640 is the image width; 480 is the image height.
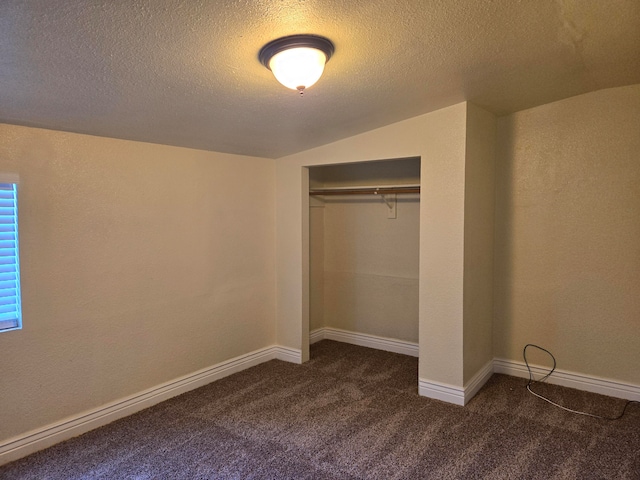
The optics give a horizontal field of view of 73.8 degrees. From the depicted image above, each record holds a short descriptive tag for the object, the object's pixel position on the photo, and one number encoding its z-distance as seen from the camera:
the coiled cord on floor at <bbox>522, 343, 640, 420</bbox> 2.73
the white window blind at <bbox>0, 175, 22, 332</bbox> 2.21
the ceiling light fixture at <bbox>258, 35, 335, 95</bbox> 1.73
